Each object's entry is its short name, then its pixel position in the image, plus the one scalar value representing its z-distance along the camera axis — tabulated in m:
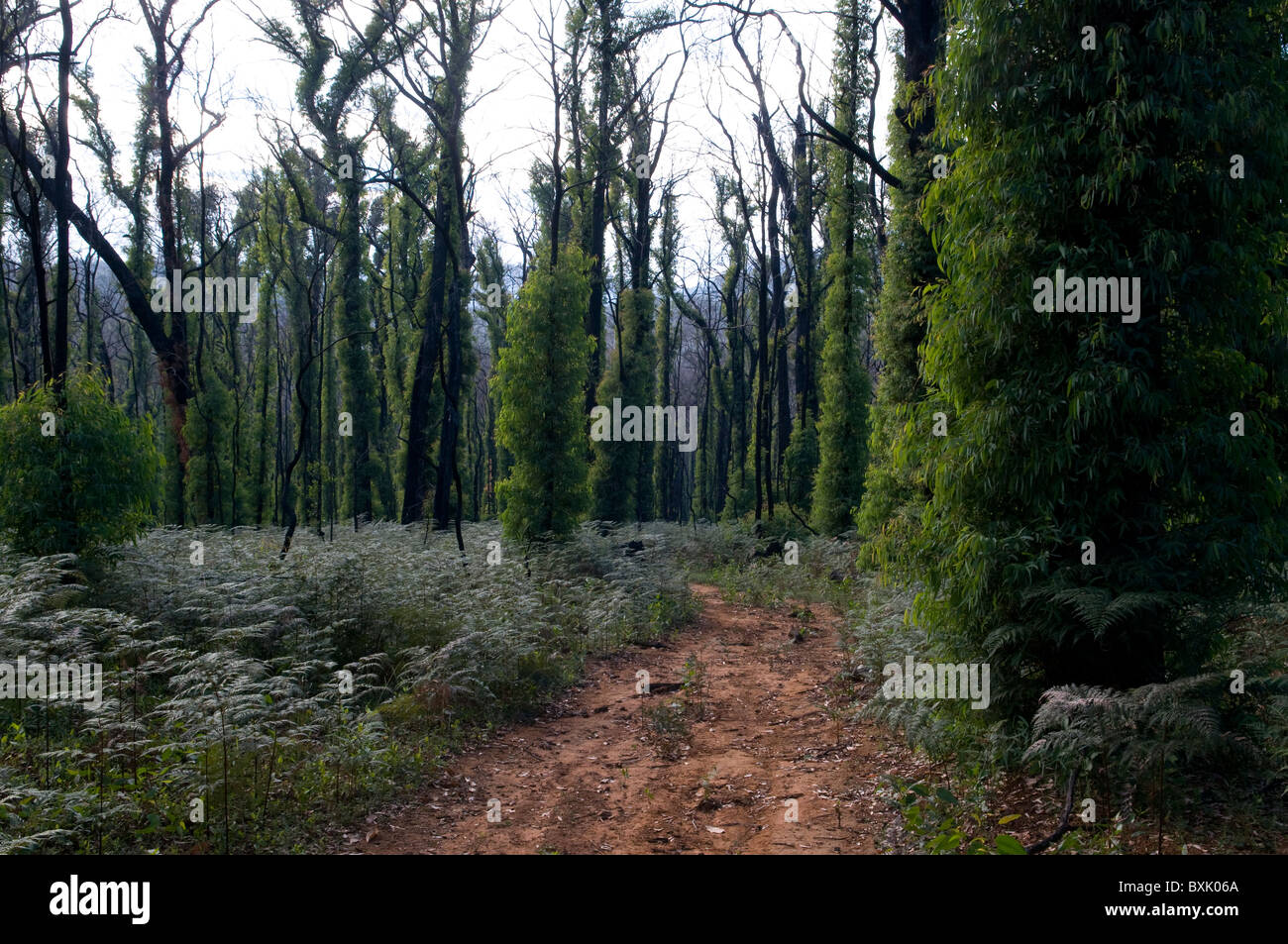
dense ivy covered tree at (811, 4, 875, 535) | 20.47
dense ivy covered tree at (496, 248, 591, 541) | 15.81
